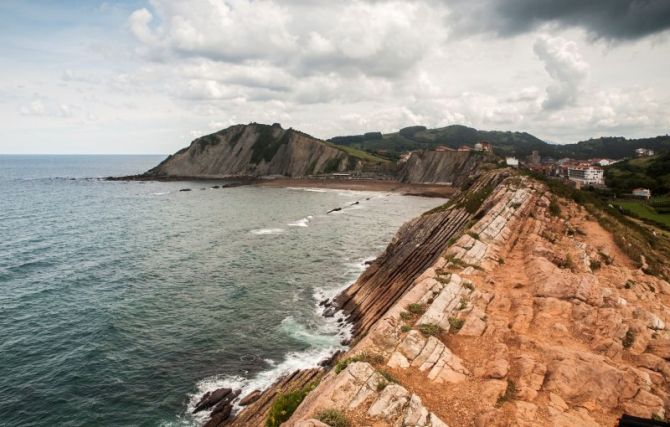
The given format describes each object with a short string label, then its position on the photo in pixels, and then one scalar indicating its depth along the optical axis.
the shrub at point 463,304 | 22.66
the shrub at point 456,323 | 20.77
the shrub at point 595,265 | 30.20
